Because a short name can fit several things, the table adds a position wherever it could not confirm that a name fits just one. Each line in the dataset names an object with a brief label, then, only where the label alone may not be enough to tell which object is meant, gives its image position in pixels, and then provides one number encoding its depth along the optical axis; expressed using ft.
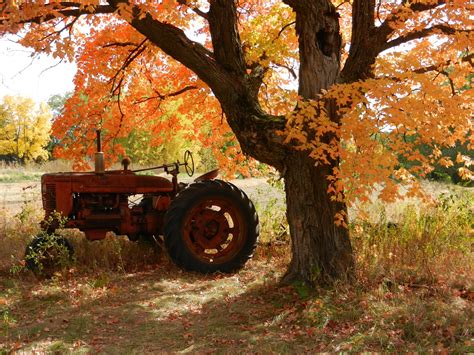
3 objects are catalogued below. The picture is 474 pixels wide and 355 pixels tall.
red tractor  21.70
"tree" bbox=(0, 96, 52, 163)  122.42
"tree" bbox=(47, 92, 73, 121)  220.57
